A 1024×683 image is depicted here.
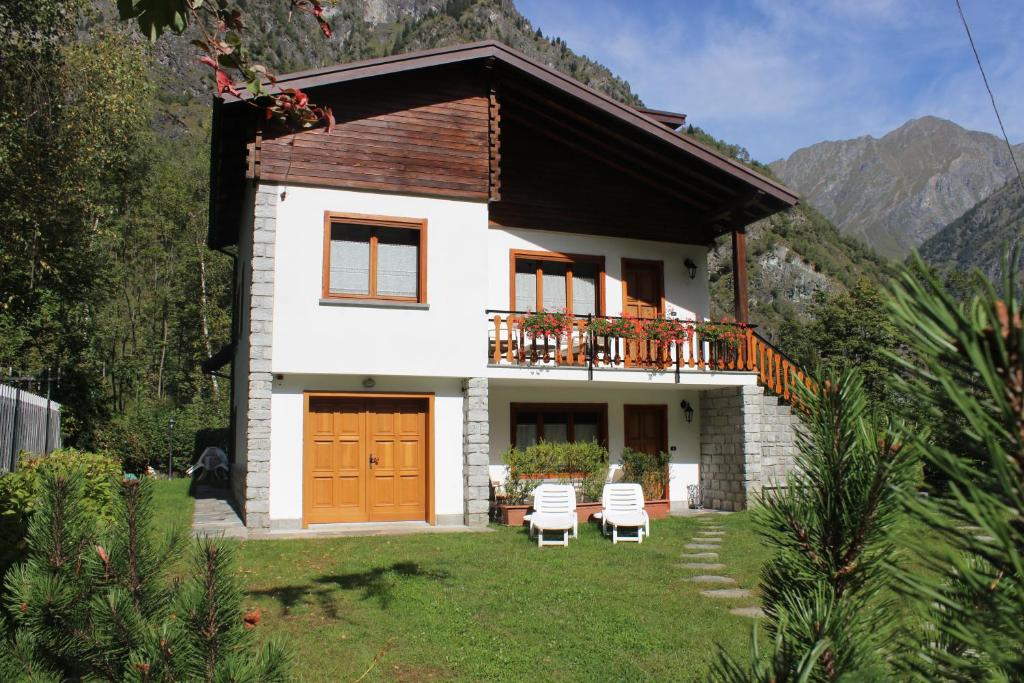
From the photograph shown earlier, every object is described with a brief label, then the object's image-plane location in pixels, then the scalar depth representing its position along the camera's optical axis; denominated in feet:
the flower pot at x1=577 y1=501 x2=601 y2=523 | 40.09
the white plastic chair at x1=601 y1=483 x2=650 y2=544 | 33.85
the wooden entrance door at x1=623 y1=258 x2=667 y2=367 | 47.88
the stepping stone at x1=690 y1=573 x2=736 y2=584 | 25.67
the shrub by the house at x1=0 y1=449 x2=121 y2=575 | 6.61
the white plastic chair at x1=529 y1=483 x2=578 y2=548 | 33.76
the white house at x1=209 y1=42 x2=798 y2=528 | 36.94
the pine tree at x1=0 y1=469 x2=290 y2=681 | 5.06
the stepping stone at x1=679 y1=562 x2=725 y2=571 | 27.76
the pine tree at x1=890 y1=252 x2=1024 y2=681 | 2.20
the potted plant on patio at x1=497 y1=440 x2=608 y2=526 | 39.93
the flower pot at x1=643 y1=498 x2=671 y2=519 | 41.63
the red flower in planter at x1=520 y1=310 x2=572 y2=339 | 40.40
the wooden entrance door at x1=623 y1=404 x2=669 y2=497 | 47.73
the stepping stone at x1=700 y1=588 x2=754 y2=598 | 23.52
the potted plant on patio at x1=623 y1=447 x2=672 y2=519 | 44.01
